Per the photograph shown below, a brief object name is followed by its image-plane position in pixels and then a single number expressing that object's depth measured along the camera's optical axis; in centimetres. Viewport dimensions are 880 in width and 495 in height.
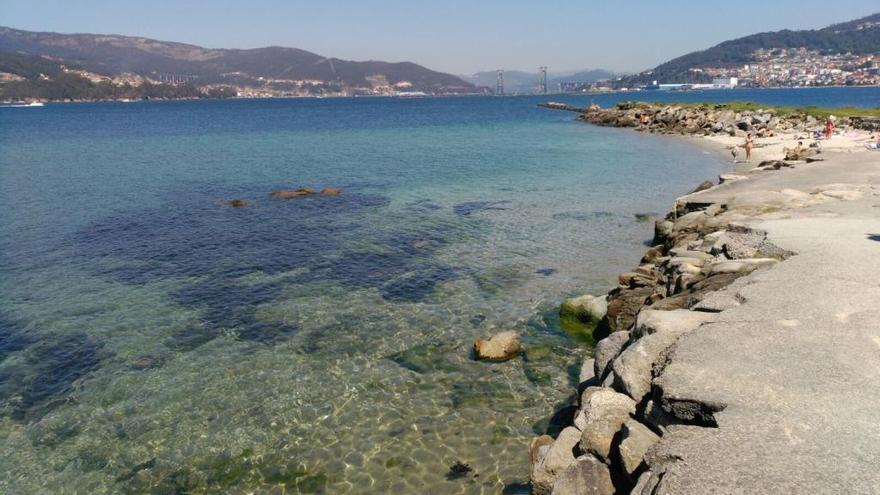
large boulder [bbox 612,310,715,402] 997
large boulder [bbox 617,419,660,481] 797
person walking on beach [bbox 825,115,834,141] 4791
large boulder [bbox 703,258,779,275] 1430
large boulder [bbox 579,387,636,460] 909
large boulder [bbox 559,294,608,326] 1716
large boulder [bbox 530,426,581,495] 933
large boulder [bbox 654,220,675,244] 2403
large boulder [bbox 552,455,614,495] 825
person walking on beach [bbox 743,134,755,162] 4697
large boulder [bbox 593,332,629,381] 1215
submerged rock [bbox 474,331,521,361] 1551
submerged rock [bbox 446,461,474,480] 1105
